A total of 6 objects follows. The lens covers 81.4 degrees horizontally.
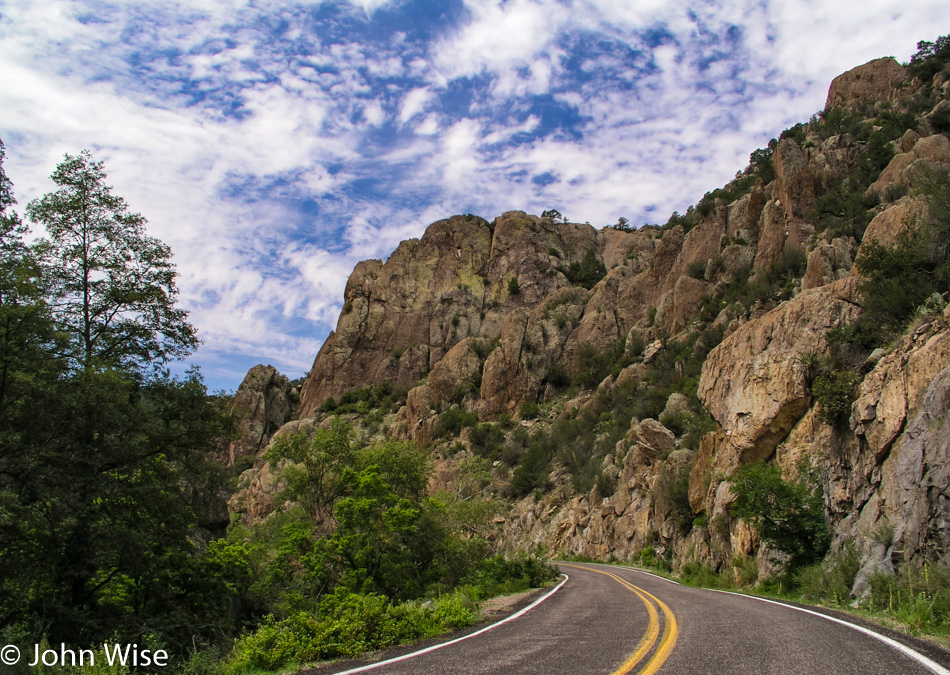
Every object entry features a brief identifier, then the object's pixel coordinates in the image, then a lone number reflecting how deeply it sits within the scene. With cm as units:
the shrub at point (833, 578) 1184
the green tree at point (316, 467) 1947
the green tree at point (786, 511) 1529
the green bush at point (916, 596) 802
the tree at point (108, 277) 1443
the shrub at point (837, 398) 1566
